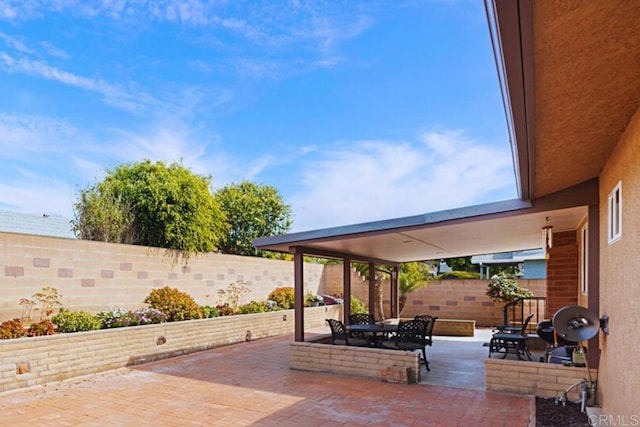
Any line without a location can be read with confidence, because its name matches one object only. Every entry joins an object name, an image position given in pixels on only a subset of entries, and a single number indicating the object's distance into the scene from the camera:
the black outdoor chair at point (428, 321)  9.24
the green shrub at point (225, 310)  12.67
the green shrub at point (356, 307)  15.73
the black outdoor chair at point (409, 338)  8.68
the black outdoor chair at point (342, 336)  9.21
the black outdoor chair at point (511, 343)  8.92
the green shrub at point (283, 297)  15.85
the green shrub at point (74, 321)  8.34
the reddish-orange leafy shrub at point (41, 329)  7.74
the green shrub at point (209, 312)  11.91
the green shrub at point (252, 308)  13.47
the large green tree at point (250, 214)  24.61
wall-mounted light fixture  8.04
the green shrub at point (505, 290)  14.22
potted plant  16.95
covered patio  6.30
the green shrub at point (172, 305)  11.02
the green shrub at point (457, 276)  18.82
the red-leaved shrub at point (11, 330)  7.37
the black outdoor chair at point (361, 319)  10.91
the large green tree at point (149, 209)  11.54
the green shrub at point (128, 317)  9.20
